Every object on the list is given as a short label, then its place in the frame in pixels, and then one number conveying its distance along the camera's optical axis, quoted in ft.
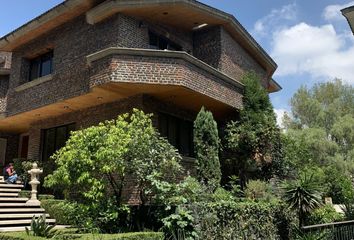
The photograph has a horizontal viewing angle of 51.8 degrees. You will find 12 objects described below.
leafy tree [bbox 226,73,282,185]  52.16
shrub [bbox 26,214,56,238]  31.78
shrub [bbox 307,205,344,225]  53.36
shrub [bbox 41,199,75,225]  37.83
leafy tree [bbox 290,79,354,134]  124.98
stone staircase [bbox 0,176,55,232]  39.61
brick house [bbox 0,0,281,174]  44.27
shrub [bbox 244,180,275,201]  45.88
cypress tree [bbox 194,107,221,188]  44.86
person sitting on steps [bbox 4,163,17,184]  57.37
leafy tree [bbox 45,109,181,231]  36.37
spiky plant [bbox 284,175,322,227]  40.37
